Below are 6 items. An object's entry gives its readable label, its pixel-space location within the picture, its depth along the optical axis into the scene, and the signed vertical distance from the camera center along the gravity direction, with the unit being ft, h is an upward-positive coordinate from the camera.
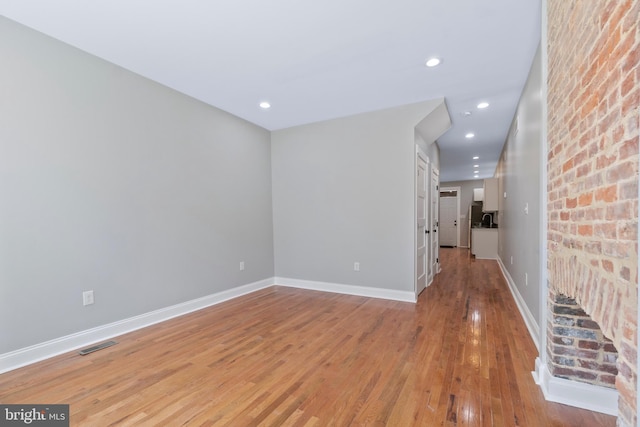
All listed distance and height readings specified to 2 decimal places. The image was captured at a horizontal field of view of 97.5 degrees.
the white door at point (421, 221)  12.70 -0.44
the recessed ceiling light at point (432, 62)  8.59 +4.64
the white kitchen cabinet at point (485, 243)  23.47 -2.70
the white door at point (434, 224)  15.93 -0.76
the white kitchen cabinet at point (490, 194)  21.45 +1.29
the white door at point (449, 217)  33.37 -0.70
